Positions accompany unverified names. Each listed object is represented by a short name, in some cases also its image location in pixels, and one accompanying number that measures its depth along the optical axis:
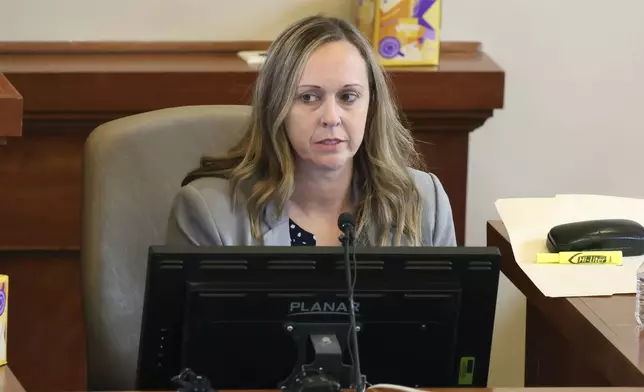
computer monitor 6.14
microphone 6.15
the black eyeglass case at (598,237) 6.64
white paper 6.54
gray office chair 6.64
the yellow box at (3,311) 6.27
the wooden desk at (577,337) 6.32
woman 6.61
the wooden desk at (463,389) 6.22
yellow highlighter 6.62
